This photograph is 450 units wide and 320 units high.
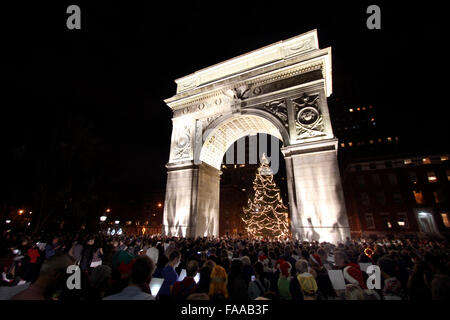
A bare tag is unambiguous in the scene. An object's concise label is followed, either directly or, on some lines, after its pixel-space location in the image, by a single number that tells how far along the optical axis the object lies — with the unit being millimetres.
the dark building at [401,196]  27453
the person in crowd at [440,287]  2455
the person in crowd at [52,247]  5902
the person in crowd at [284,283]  3250
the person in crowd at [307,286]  3160
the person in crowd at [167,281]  3361
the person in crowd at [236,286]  3129
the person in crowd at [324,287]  3297
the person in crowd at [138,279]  1966
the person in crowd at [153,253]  5732
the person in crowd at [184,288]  2928
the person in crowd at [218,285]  2840
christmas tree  21070
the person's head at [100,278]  2967
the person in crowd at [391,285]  3027
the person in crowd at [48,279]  1825
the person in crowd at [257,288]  3275
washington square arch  12312
